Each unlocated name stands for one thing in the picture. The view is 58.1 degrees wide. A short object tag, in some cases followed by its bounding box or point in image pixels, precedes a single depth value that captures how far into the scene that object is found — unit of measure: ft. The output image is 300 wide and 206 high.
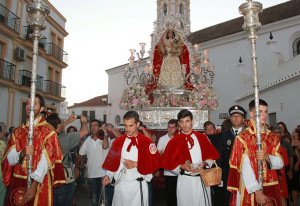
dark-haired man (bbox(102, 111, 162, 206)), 10.70
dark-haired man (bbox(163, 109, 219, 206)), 11.39
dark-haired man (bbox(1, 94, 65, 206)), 10.06
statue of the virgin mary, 29.40
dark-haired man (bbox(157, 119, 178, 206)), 15.25
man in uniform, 13.93
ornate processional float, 25.91
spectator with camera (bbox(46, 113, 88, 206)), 12.08
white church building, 40.96
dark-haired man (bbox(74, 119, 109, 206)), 16.37
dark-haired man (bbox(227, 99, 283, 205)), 9.56
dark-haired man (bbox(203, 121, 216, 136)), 18.40
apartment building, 47.57
